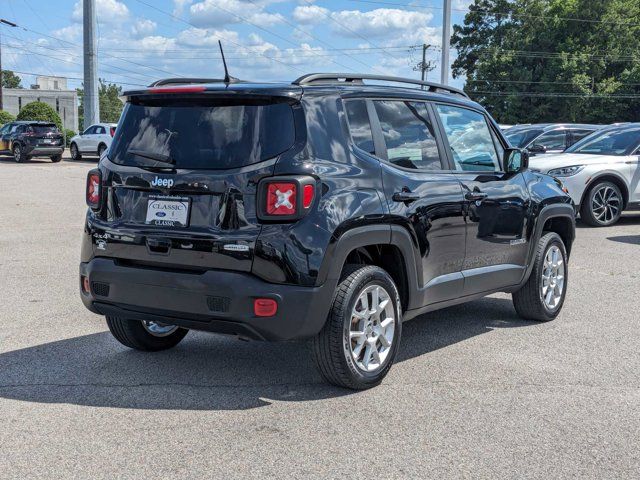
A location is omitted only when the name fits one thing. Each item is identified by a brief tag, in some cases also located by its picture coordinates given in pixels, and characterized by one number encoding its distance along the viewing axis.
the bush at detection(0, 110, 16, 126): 55.89
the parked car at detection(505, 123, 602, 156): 17.55
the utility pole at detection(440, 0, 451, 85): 30.73
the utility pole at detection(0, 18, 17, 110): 57.91
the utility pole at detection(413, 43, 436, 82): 88.06
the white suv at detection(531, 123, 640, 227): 13.56
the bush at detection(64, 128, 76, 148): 58.61
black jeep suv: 4.55
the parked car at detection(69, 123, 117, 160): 35.50
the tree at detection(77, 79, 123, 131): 168.76
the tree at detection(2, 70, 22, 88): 179.88
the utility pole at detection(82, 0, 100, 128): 36.78
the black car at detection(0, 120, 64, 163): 33.16
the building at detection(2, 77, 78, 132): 114.56
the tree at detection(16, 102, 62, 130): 48.00
